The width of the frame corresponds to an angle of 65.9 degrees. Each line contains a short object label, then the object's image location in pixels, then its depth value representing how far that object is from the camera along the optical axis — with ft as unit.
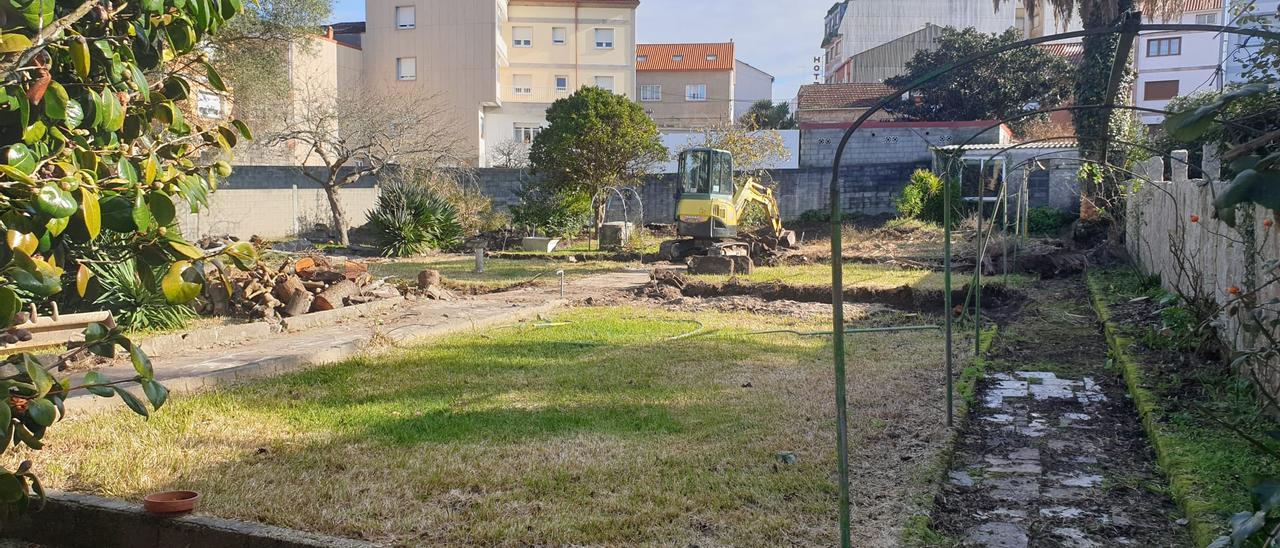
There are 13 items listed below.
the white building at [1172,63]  160.76
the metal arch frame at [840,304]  11.60
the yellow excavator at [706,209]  67.67
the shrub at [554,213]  84.84
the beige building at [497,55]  127.34
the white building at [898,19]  169.78
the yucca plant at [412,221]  72.49
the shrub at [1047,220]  78.02
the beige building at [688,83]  175.01
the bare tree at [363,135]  74.59
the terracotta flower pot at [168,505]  14.15
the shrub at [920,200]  89.25
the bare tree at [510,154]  118.76
